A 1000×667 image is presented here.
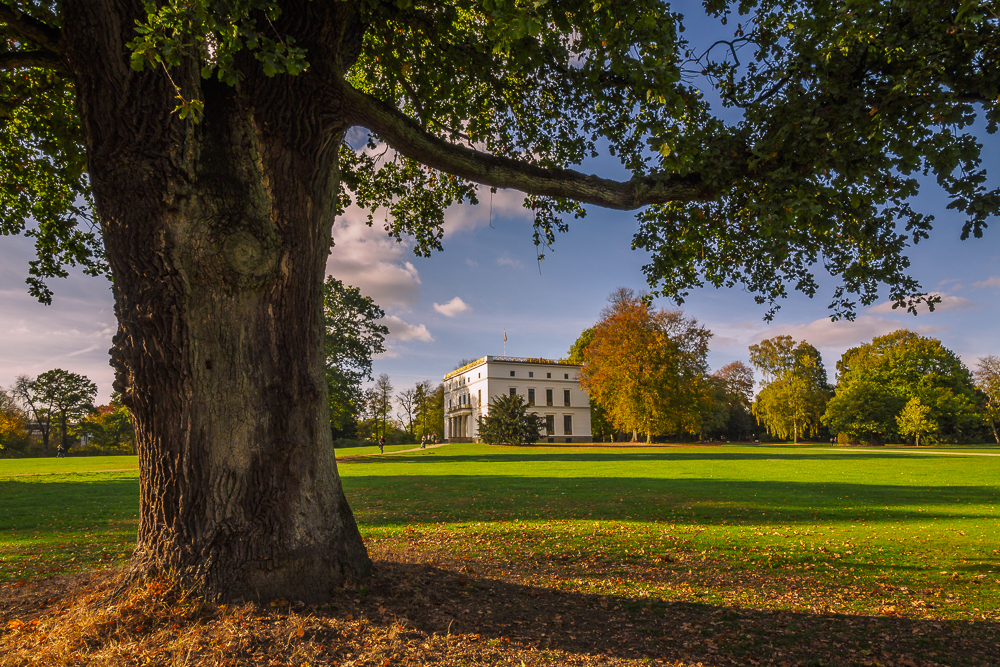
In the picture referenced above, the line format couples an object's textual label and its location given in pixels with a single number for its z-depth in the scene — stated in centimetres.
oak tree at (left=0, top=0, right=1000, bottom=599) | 367
